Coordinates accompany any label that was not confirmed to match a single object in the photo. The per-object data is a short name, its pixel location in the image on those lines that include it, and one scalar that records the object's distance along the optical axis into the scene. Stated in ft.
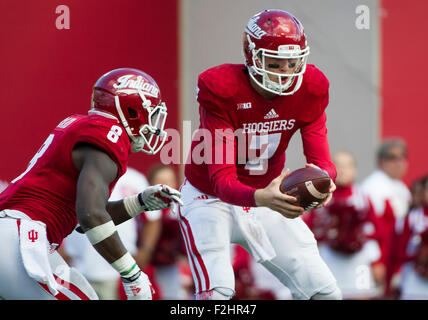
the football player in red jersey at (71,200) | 20.27
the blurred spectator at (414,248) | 35.86
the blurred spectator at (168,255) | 40.27
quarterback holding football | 22.84
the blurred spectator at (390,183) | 41.60
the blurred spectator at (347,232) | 38.78
